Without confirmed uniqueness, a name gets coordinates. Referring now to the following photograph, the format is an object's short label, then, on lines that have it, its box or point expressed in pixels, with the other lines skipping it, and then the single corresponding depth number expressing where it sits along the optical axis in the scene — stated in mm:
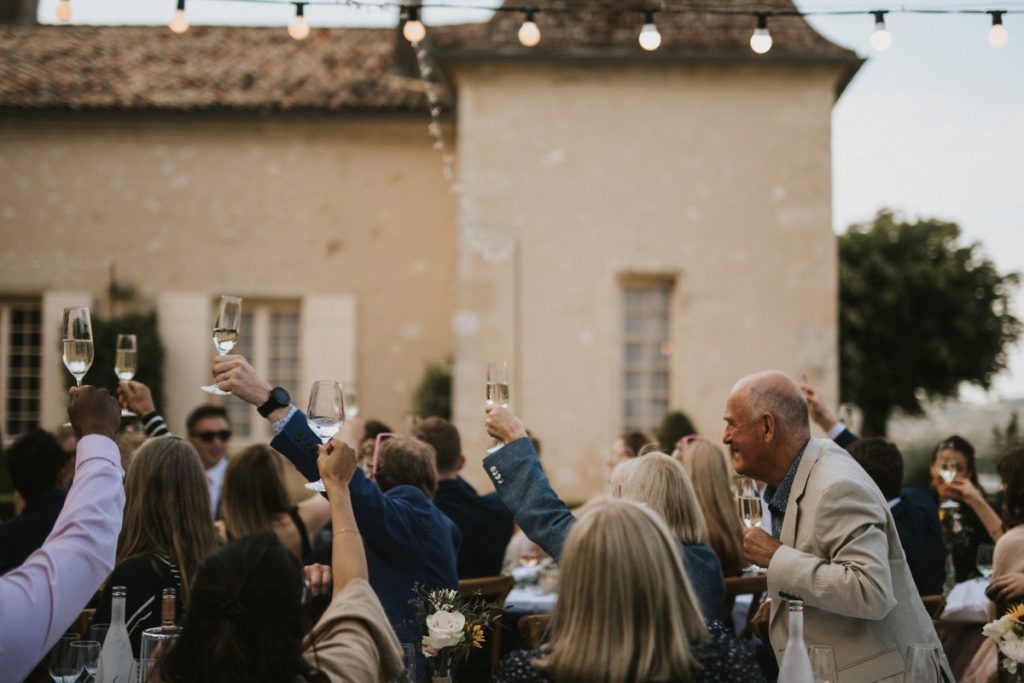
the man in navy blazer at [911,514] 5070
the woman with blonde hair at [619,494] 3451
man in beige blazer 3268
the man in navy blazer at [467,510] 5363
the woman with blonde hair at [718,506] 5516
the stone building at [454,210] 12453
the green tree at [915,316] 26406
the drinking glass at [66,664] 3119
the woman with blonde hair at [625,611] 2273
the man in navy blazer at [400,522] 3410
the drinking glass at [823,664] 3025
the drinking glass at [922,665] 3066
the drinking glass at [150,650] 3000
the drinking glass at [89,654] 3123
